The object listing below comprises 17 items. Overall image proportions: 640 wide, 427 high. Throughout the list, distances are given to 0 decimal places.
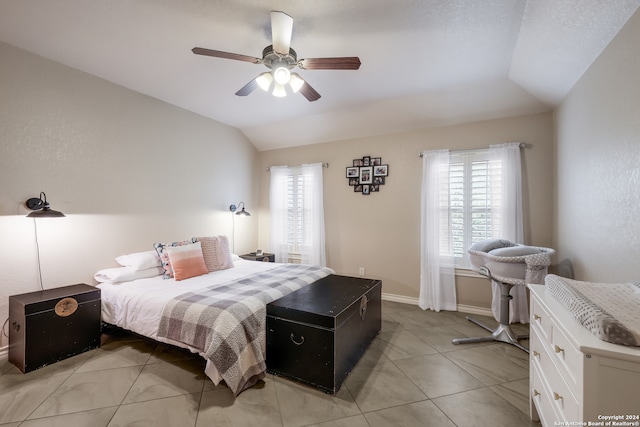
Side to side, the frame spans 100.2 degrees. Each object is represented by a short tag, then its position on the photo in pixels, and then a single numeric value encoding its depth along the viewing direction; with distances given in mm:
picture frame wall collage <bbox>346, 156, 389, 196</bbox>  4084
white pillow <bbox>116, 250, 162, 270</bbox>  2911
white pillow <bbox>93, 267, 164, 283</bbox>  2736
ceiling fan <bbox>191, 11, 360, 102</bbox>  1883
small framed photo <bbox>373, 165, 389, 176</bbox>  4043
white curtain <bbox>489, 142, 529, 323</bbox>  3170
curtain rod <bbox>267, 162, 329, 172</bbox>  4504
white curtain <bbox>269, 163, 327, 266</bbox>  4504
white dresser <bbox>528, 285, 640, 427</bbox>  884
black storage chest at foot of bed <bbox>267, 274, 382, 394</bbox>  1942
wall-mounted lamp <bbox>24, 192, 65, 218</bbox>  2240
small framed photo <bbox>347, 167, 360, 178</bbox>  4246
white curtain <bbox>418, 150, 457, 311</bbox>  3600
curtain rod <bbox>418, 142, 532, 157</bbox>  3457
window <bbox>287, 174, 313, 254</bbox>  4727
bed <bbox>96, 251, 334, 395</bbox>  1907
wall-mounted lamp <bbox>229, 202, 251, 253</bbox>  4523
